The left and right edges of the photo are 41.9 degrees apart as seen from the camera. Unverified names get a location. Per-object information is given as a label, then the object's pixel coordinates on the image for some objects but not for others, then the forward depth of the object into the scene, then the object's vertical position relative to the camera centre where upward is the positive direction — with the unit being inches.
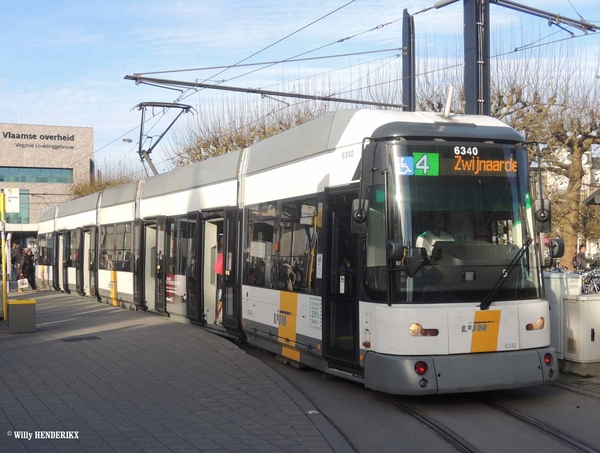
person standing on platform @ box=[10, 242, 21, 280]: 2099.2 -63.2
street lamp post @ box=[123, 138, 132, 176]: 1887.8 +235.3
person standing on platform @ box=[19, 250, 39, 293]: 1204.8 -35.7
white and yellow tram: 319.6 -6.8
